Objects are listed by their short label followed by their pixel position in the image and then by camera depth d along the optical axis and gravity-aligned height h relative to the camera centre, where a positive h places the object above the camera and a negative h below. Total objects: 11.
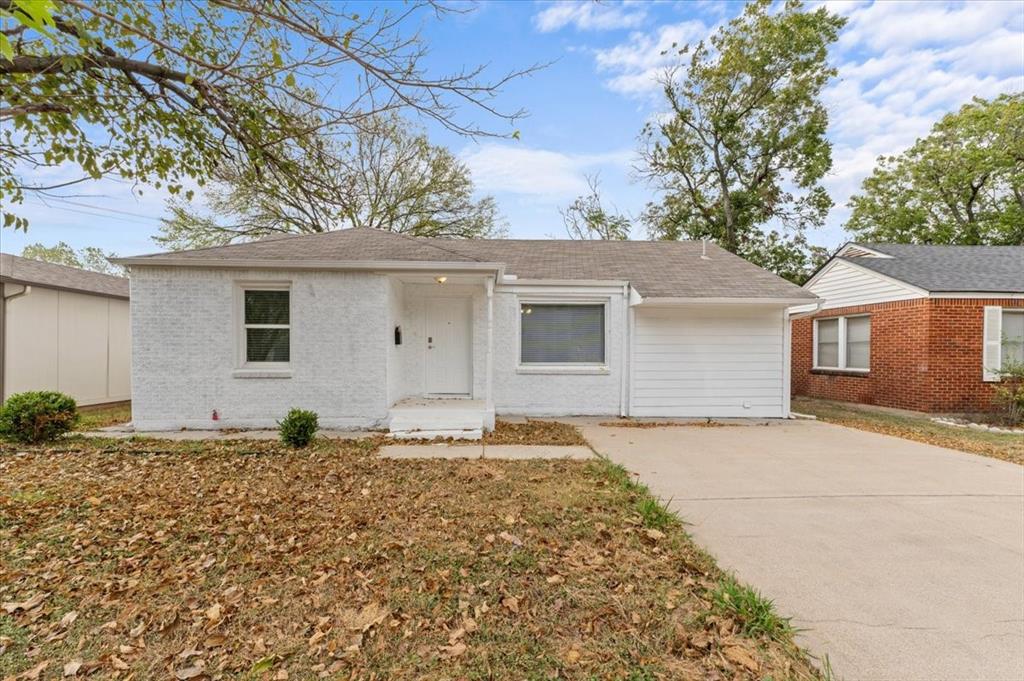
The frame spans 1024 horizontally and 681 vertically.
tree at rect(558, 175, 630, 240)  23.33 +6.35
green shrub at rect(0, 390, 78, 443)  6.52 -1.20
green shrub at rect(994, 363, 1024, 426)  9.24 -1.10
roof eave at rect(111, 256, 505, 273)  7.48 +1.21
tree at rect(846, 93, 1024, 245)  21.56 +8.12
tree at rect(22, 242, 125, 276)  39.97 +7.43
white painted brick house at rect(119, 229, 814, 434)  7.67 +0.09
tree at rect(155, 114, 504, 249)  18.34 +5.59
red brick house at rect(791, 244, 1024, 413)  10.00 +0.38
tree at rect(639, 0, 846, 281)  19.62 +9.39
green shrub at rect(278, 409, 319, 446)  6.49 -1.32
